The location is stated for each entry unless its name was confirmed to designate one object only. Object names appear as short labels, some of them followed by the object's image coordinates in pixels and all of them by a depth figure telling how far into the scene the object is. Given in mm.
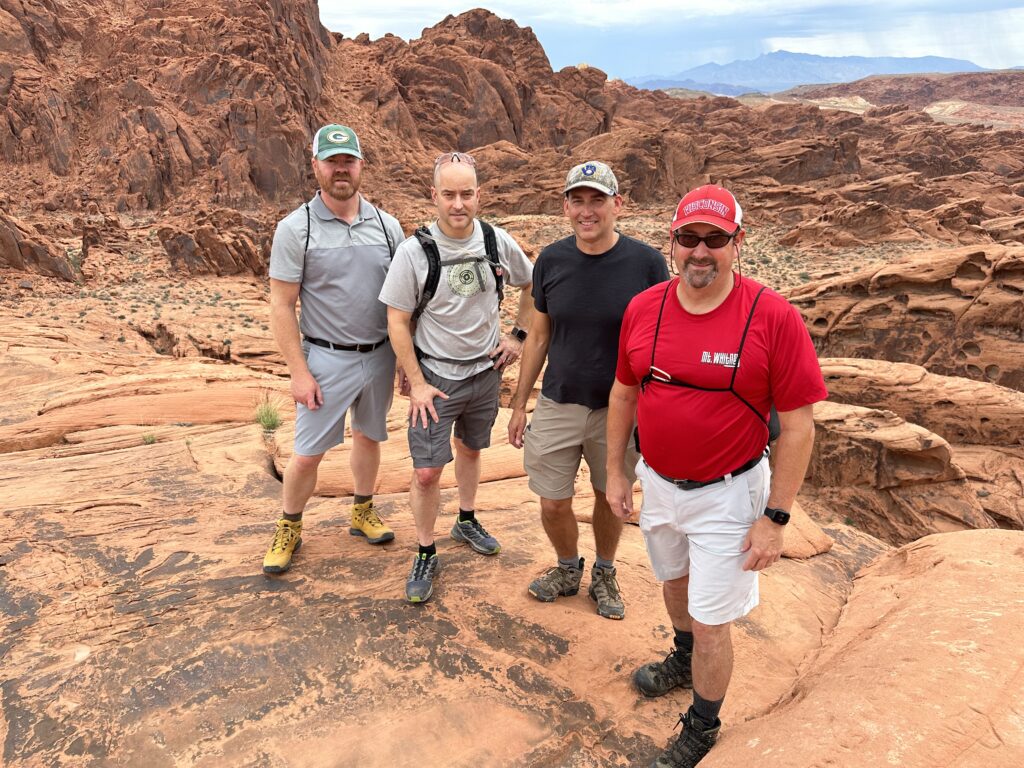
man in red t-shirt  2482
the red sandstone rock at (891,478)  8312
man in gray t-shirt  3615
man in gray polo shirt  3746
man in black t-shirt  3393
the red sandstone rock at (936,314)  11461
